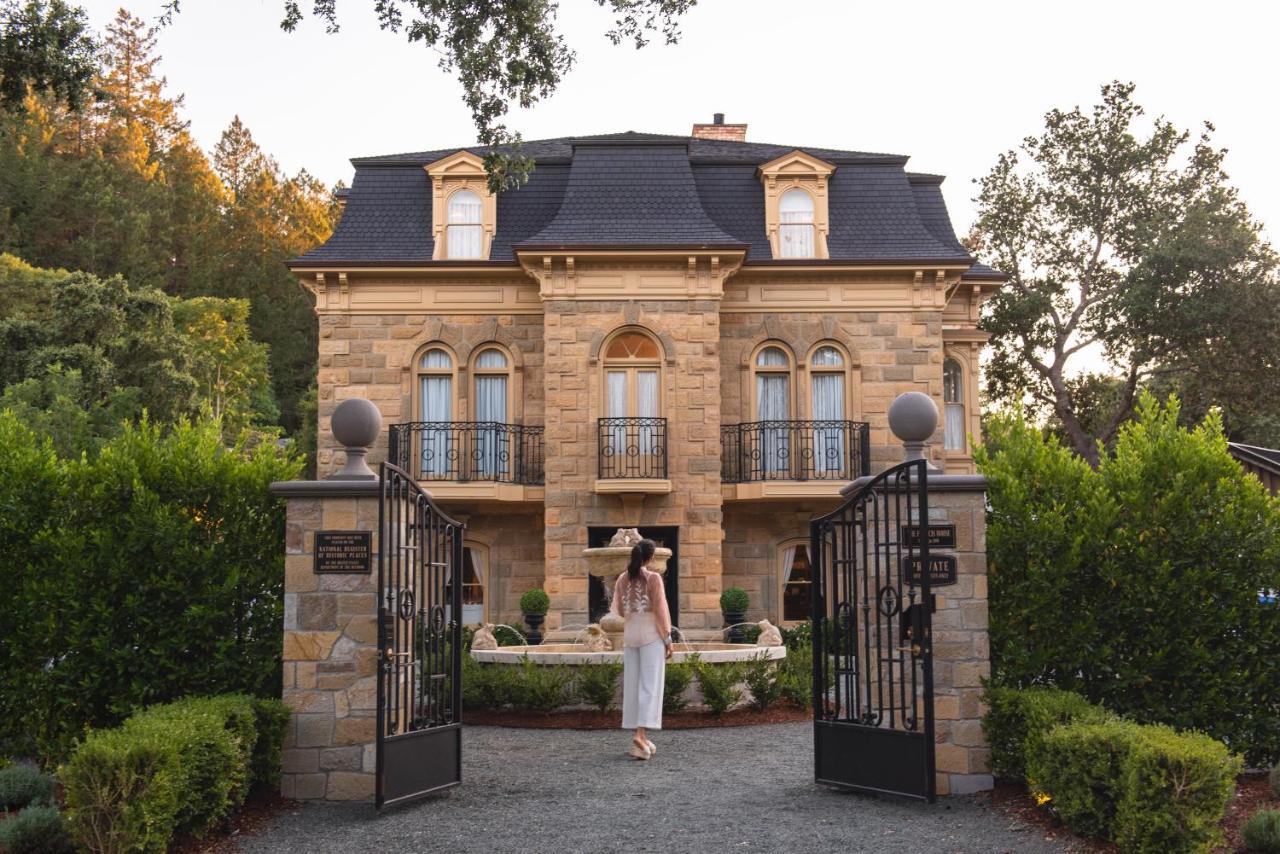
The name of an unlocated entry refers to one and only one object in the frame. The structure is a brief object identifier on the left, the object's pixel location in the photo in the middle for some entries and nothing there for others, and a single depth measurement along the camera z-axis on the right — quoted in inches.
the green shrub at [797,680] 522.9
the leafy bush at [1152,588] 318.0
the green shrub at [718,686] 496.7
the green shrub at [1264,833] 245.1
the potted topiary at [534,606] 757.3
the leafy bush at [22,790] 291.7
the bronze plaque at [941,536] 320.2
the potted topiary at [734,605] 792.9
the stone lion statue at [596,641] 542.3
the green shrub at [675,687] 497.7
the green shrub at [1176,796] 232.2
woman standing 384.8
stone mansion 800.9
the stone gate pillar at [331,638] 316.2
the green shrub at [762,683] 514.0
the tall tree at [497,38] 397.7
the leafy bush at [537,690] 497.7
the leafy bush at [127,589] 331.9
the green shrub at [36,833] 250.4
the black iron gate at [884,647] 301.4
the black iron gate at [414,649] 303.6
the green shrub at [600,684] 495.2
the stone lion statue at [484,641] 582.2
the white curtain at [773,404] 834.2
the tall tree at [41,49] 418.9
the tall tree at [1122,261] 1132.5
